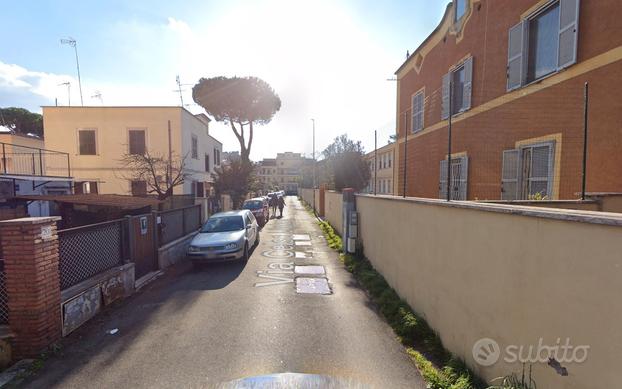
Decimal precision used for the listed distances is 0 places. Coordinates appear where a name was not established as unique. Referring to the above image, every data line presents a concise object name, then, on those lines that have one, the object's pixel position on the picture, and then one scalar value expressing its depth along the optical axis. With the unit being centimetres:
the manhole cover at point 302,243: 1211
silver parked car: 825
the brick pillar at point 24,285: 391
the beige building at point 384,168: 3035
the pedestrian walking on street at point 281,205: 2391
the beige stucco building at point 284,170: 8896
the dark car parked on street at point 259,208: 1745
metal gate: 695
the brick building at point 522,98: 557
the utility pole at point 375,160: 832
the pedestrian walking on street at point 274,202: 2454
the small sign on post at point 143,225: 738
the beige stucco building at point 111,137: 1925
